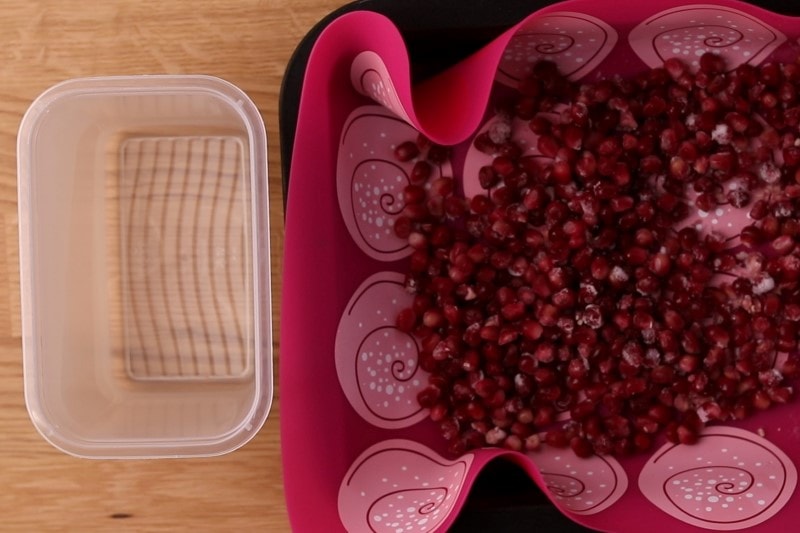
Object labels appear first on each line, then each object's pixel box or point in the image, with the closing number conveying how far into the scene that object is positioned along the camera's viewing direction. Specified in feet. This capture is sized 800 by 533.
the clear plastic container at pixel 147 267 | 2.36
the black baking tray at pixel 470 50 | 2.20
